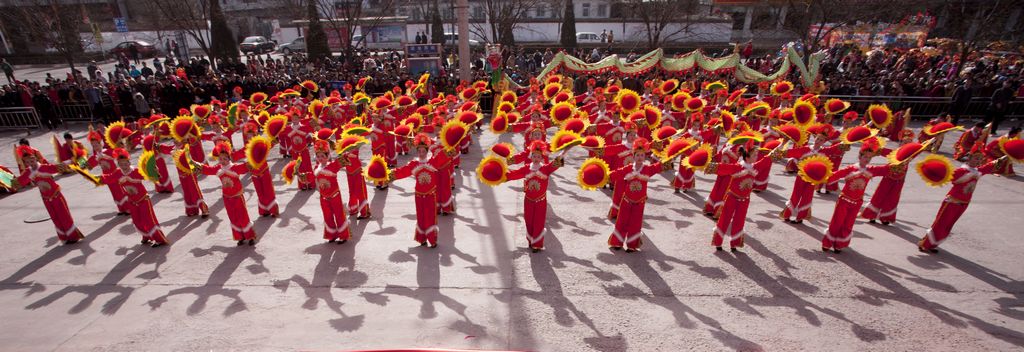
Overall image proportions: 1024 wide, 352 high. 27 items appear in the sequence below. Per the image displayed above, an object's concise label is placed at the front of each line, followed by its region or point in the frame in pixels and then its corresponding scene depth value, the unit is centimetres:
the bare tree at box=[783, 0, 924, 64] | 1991
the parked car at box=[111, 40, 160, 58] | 3357
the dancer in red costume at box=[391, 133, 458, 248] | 666
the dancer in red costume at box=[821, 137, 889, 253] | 654
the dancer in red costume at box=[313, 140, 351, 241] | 685
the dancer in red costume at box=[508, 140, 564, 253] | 648
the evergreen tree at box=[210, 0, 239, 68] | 2420
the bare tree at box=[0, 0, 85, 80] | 1805
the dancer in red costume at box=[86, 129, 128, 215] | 778
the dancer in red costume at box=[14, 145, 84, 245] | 705
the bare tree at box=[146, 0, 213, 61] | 2202
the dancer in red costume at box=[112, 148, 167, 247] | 700
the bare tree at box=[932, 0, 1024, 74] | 1652
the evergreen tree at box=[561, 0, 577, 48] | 2806
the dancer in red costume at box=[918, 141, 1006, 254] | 638
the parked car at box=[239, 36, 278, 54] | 3656
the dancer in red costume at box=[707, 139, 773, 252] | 641
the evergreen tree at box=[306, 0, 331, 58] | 2478
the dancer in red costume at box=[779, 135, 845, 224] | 766
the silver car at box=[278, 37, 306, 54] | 3472
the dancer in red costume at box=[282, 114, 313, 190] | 904
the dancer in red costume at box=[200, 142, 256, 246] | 693
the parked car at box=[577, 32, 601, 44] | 3356
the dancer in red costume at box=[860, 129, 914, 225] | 735
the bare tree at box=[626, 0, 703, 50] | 2406
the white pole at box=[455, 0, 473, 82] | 1455
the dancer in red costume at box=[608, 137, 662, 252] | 644
